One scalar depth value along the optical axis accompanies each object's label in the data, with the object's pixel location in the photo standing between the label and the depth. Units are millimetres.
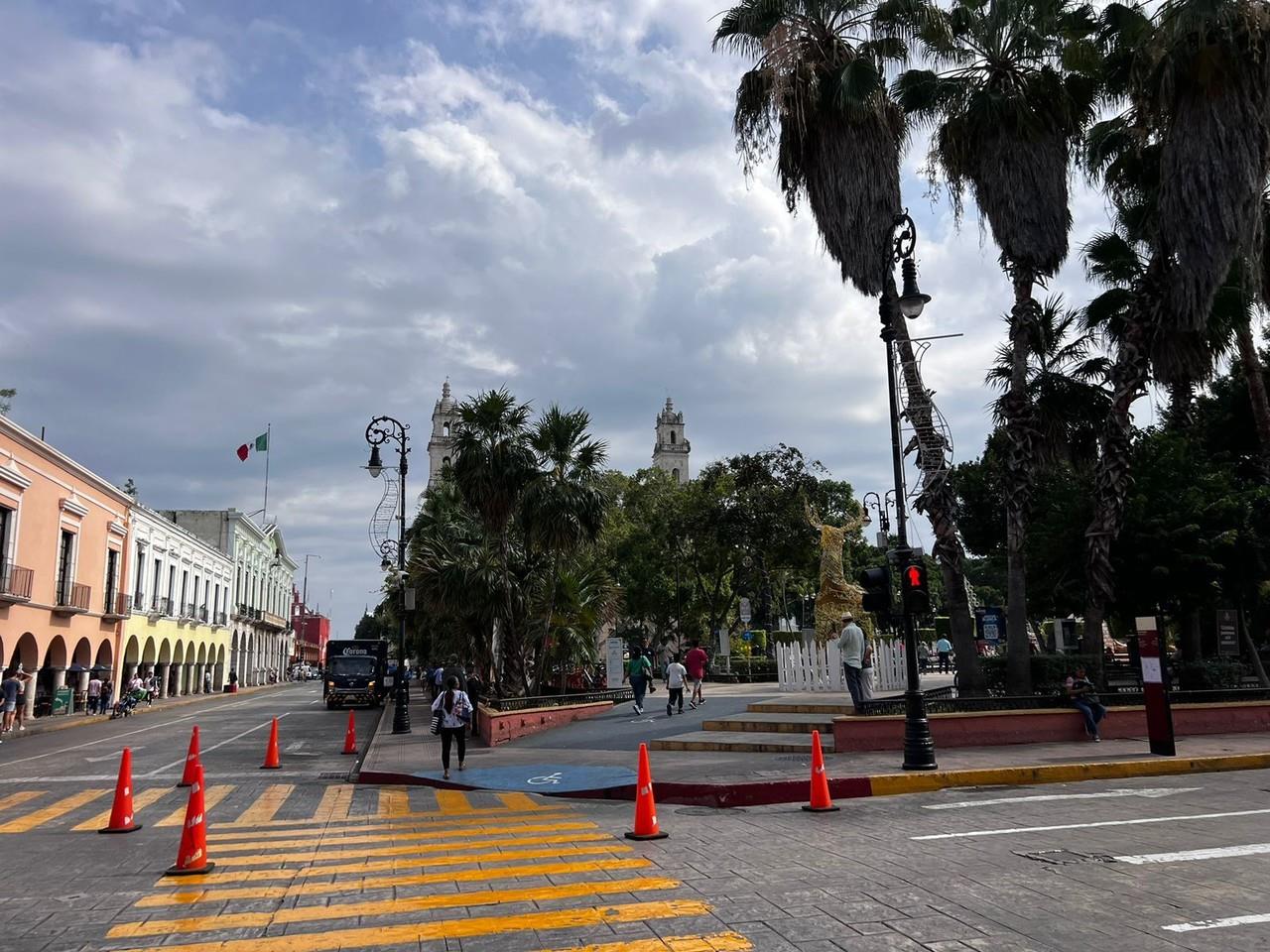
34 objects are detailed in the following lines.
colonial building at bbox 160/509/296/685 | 67188
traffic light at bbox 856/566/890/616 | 12641
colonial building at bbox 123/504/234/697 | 43688
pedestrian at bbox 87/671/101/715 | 33469
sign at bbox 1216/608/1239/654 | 21125
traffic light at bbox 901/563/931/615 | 12352
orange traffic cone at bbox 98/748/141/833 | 9445
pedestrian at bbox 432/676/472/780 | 13625
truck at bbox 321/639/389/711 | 37156
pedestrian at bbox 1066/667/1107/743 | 14734
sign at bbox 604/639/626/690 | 28516
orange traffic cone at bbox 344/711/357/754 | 17953
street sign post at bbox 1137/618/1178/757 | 12969
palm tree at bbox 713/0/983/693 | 16797
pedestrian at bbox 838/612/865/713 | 16094
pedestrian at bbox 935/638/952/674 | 42562
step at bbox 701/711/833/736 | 16438
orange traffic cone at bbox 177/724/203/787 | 7922
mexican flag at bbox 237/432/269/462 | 66188
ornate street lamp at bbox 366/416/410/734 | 21688
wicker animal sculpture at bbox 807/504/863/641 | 23422
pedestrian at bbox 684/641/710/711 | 22938
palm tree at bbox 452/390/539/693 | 22594
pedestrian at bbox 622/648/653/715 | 22125
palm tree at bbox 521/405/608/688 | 22281
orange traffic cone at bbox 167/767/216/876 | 7262
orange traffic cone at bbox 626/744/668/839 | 8378
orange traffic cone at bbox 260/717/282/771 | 15676
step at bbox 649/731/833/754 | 14898
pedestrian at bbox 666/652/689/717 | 21370
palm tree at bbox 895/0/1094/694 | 16922
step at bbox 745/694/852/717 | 18172
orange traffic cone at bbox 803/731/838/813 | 9914
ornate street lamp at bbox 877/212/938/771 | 11898
